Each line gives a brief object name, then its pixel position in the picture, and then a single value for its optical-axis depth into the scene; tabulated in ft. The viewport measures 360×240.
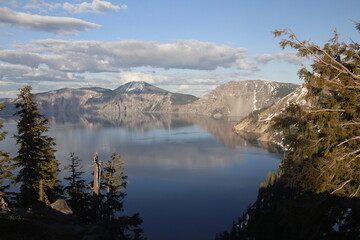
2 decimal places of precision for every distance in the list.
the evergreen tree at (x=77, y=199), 108.53
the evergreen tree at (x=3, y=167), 81.96
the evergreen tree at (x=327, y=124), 37.22
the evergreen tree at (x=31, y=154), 99.96
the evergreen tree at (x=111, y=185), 102.27
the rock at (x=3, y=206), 61.90
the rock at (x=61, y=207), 78.74
